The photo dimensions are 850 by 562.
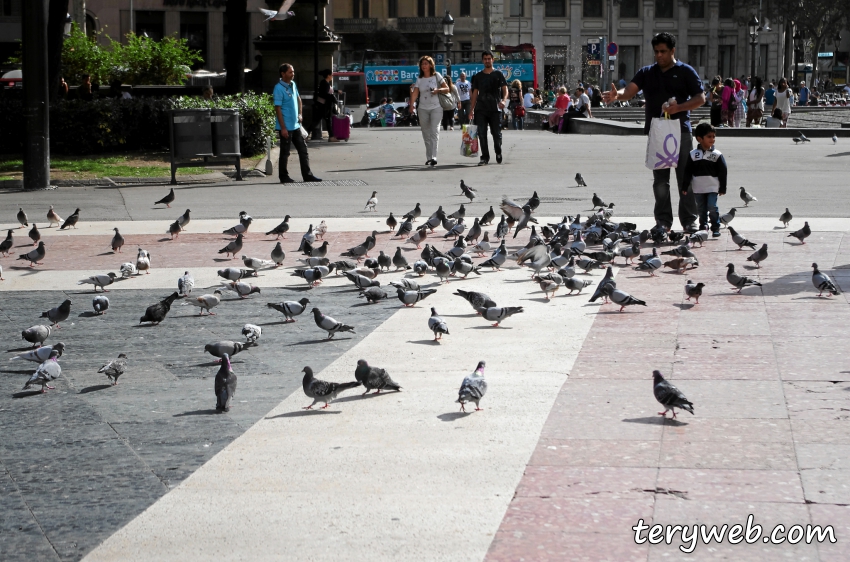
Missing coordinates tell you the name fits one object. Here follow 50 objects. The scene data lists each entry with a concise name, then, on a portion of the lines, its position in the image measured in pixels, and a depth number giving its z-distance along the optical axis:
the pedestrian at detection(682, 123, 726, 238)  12.54
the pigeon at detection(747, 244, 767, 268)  10.45
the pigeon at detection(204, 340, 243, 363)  7.37
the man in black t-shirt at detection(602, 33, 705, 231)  12.38
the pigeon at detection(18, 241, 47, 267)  11.41
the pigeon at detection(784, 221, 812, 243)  11.87
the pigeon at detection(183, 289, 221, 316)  8.98
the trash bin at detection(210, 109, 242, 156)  20.08
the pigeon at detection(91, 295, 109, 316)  9.08
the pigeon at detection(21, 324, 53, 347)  7.83
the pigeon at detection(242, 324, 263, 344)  7.94
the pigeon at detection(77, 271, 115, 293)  10.01
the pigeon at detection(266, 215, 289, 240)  12.74
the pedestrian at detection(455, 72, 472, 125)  41.22
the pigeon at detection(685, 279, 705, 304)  8.82
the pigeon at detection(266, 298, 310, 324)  8.61
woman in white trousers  21.44
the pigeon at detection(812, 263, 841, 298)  8.96
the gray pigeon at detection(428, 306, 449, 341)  7.70
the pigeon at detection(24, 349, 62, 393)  6.78
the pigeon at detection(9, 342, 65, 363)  7.29
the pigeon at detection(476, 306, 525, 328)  8.23
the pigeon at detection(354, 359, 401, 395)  6.39
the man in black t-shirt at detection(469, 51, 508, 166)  21.52
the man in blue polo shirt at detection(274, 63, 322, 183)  18.52
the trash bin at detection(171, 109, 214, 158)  19.64
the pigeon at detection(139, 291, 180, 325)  8.59
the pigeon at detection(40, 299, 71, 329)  8.57
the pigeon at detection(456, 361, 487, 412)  5.96
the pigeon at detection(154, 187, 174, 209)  16.27
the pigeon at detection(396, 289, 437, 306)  9.10
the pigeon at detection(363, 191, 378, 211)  15.41
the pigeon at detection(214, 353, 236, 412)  6.23
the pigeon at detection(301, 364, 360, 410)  6.17
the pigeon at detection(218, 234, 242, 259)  11.56
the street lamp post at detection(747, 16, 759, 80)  55.83
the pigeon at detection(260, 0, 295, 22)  28.77
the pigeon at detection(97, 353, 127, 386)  6.89
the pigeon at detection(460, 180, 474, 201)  16.30
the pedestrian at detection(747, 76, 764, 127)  41.72
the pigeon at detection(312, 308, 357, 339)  7.93
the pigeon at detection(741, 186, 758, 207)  15.31
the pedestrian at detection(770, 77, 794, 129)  39.73
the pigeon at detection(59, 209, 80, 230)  14.01
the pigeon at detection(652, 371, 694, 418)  5.67
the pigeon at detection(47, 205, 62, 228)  14.47
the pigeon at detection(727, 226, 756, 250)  11.45
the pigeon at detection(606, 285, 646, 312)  8.55
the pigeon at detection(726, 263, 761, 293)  9.26
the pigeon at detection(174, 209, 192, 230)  13.47
